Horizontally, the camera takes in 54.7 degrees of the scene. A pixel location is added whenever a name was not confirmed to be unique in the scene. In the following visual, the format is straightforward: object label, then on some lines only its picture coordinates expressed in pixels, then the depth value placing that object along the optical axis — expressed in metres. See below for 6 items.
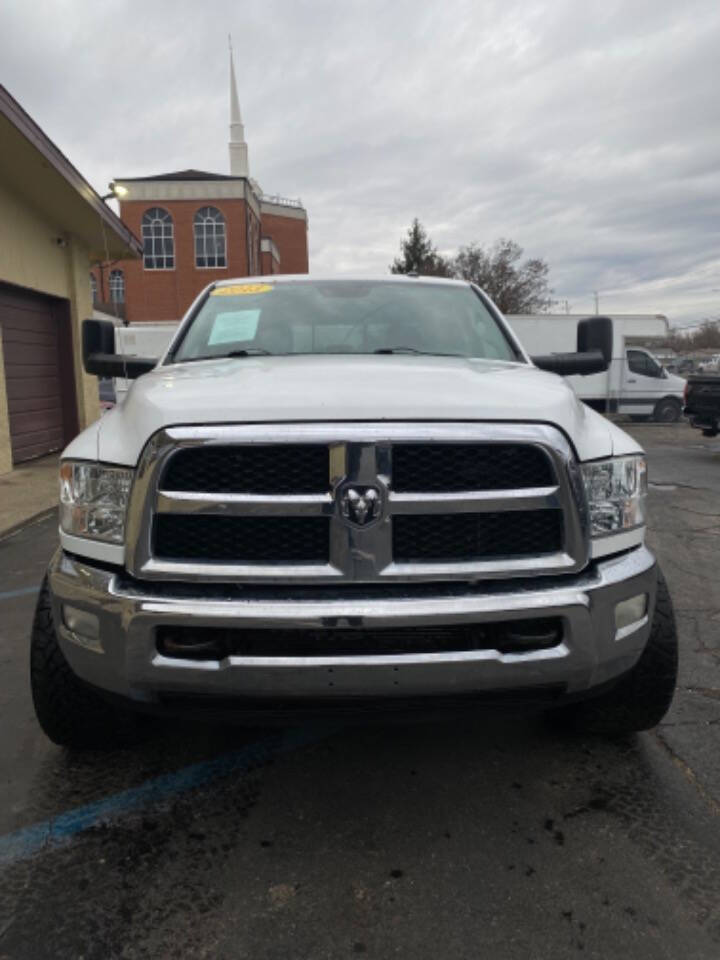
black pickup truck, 12.69
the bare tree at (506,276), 40.75
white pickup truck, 1.89
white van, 19.11
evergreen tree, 50.69
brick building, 40.66
